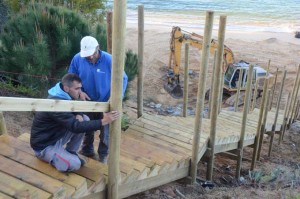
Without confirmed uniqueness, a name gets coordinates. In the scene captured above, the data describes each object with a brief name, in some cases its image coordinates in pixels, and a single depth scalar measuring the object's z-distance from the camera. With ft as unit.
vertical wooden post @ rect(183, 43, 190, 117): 24.00
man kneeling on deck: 11.27
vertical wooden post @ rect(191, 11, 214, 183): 16.30
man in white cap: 14.33
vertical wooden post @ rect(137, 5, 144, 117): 19.44
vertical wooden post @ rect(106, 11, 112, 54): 19.19
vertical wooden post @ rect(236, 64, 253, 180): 22.40
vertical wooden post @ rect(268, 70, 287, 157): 29.72
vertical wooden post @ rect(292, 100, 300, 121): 40.04
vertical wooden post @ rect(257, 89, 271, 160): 25.84
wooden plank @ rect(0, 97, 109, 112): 8.73
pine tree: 24.06
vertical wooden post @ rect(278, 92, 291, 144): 32.27
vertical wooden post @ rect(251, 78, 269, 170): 24.56
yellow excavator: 49.16
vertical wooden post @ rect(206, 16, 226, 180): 17.81
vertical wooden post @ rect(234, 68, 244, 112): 31.48
